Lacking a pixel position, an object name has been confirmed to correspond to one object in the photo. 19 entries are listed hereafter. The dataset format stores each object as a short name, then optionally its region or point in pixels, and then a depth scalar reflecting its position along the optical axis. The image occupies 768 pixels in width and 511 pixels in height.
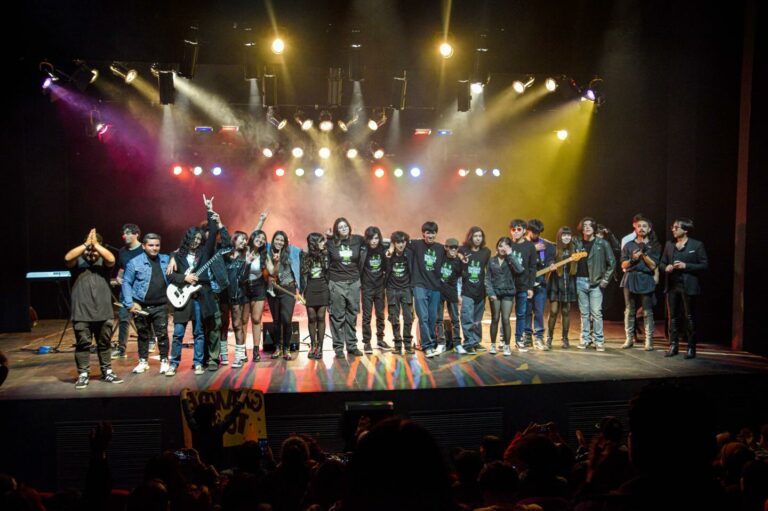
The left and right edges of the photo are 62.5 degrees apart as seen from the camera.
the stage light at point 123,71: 12.38
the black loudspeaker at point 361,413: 6.33
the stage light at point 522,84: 14.09
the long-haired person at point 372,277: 10.59
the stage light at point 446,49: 10.91
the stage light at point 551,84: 13.83
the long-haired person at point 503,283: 10.58
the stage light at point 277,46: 10.55
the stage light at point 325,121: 15.37
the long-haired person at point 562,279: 10.90
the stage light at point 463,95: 12.32
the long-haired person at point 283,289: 10.14
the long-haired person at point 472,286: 10.59
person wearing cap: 10.59
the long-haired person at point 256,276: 10.04
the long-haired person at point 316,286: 10.18
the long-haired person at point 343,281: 10.37
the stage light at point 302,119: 15.82
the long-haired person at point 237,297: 9.82
